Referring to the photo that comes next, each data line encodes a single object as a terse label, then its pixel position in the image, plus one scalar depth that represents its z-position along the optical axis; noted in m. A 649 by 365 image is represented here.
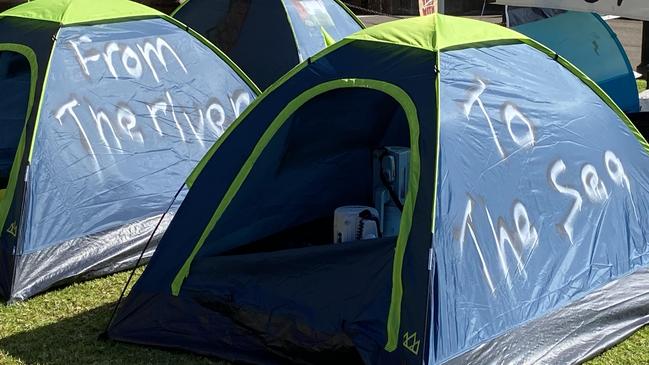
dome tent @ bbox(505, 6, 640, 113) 8.22
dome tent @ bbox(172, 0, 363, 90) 8.18
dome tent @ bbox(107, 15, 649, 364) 4.16
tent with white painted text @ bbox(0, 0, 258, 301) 5.49
